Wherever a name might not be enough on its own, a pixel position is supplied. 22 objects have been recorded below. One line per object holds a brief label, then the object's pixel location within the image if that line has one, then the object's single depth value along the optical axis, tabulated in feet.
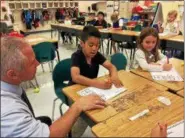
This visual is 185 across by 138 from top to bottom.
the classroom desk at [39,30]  26.18
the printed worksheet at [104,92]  3.24
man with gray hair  1.77
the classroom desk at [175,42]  8.43
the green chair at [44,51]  8.27
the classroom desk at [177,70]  3.57
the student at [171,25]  10.19
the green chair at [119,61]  5.32
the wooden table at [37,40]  9.50
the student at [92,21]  16.49
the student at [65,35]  17.85
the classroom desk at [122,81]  2.67
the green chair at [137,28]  12.97
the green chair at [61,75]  4.90
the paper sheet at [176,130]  2.24
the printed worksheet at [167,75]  4.00
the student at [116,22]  13.88
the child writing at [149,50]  4.94
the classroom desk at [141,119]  2.30
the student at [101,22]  15.39
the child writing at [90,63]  3.72
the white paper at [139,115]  2.57
